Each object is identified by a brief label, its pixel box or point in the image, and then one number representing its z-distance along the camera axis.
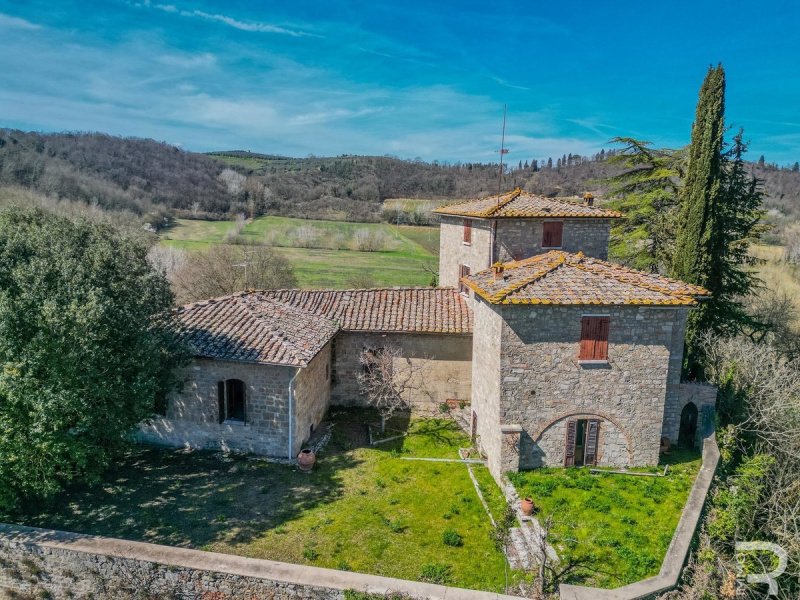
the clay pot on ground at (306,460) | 14.70
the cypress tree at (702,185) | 19.75
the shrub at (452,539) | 11.59
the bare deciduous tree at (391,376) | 18.97
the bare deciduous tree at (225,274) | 32.75
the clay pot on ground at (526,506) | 12.47
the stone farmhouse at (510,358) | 14.12
